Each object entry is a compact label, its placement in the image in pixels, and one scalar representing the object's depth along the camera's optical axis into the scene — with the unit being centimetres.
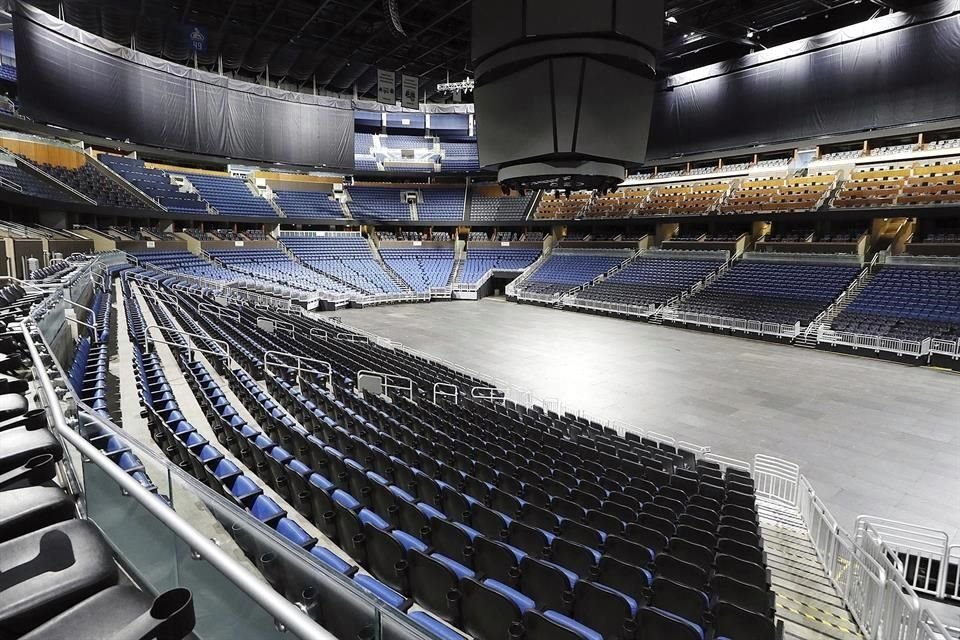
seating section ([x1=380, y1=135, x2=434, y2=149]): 4353
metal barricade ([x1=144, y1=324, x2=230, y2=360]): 964
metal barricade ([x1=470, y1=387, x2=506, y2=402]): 1224
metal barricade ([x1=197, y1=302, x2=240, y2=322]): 1644
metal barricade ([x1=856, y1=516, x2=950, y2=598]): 557
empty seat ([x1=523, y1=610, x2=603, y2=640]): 279
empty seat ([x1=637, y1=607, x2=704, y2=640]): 323
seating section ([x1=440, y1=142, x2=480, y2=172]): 4281
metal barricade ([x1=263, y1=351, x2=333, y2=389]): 1089
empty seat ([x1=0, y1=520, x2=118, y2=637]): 139
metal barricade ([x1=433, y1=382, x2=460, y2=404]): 1170
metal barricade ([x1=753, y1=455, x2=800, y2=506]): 799
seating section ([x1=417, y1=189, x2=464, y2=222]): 4253
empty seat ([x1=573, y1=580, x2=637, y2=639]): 348
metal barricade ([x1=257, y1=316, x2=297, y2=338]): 1475
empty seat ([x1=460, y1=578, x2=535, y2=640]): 315
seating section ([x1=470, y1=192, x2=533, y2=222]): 4150
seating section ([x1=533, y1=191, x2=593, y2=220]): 3797
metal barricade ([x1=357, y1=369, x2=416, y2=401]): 1148
